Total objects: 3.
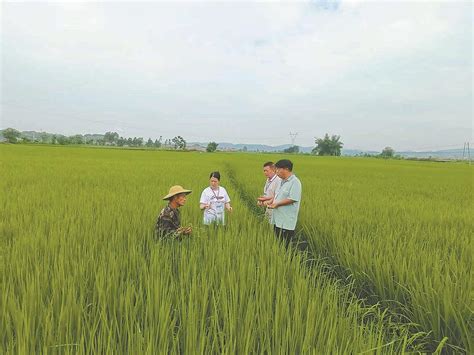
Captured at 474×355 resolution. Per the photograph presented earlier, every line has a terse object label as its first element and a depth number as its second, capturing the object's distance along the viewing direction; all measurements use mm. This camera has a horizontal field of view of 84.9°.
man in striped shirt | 4184
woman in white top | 3461
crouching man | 2570
